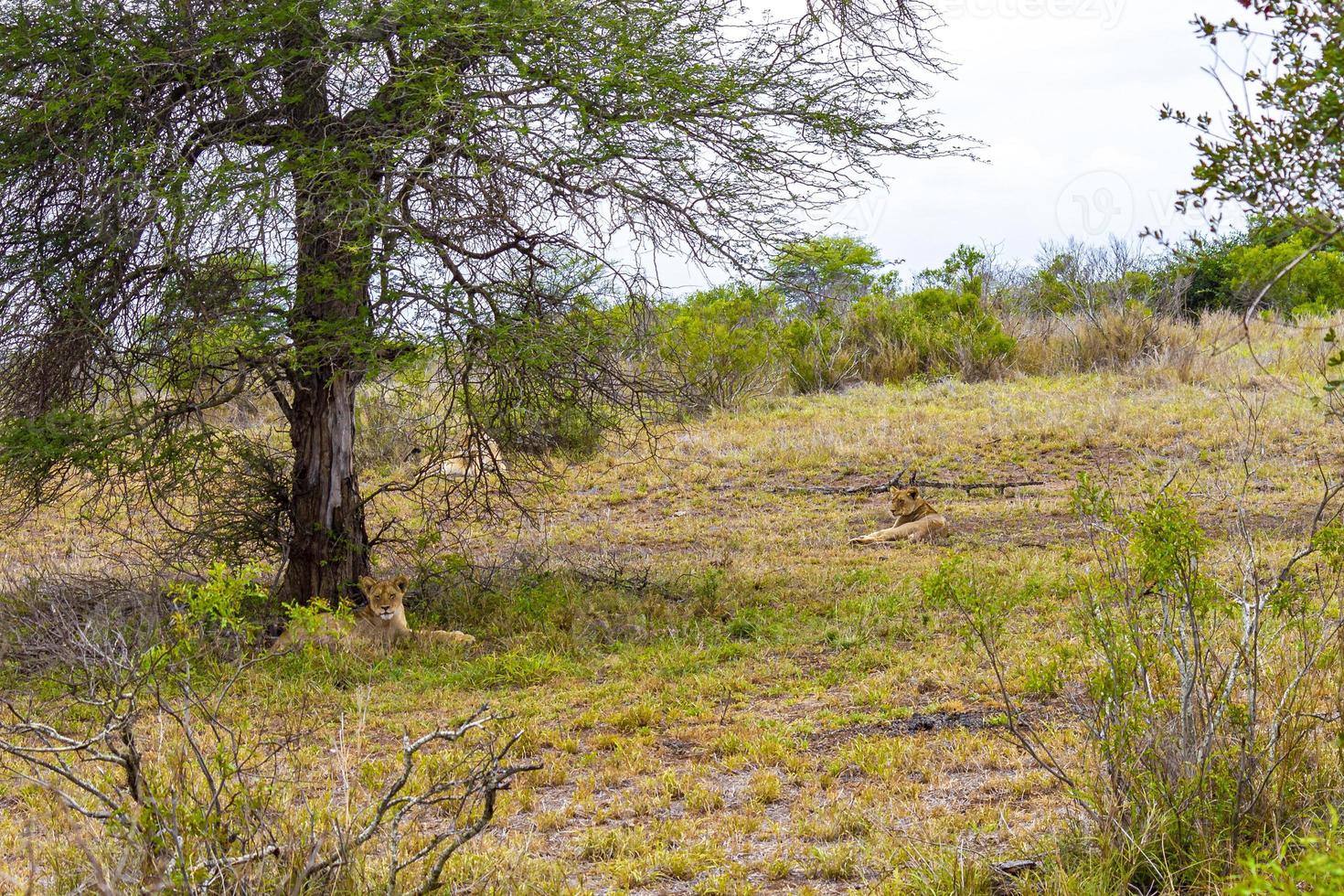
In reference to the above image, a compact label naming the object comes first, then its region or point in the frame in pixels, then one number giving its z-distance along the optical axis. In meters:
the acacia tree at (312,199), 7.19
